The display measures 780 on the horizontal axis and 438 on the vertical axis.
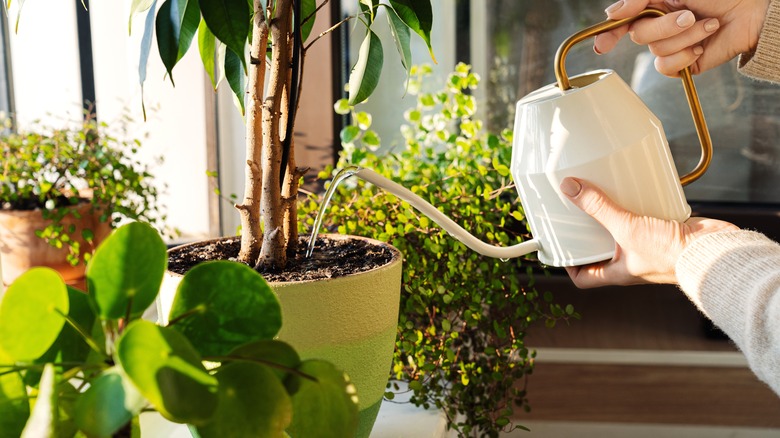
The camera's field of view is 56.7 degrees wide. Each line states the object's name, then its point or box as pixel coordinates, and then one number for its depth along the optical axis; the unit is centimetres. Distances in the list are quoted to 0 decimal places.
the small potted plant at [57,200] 106
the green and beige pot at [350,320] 61
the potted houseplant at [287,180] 60
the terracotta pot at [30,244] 106
